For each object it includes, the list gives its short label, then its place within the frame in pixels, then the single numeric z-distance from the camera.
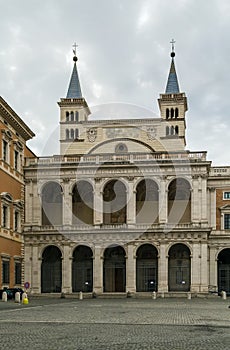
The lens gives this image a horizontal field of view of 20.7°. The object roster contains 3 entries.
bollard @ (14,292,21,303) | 39.59
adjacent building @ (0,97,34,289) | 49.31
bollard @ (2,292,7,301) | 41.71
